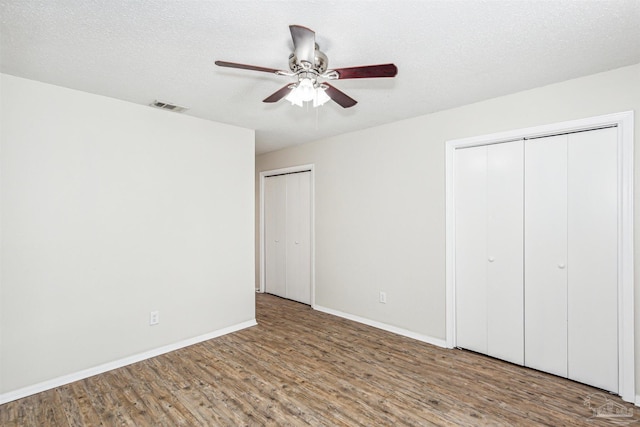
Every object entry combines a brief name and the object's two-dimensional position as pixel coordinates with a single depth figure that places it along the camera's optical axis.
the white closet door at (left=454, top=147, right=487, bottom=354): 3.13
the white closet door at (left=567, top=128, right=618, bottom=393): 2.47
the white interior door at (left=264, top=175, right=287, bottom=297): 5.21
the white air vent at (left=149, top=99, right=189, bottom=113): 3.02
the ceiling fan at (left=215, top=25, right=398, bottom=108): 1.66
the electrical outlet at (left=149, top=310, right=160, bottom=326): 3.15
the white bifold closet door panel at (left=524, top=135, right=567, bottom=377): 2.70
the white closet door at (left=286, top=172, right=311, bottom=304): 4.81
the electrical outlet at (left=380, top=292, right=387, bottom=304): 3.82
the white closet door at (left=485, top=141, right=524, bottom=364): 2.92
